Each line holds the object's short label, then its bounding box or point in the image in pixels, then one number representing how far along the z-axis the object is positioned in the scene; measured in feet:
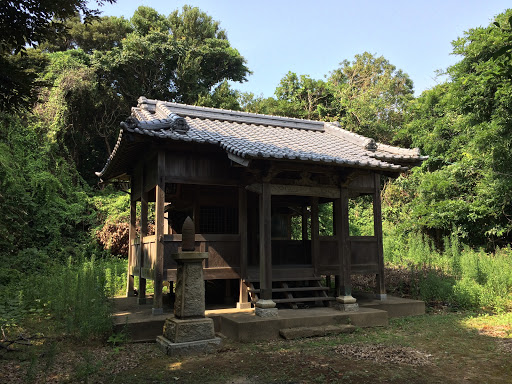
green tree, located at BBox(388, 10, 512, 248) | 46.03
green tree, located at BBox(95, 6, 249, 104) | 72.90
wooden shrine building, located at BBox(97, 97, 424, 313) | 27.17
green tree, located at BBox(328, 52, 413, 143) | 80.53
